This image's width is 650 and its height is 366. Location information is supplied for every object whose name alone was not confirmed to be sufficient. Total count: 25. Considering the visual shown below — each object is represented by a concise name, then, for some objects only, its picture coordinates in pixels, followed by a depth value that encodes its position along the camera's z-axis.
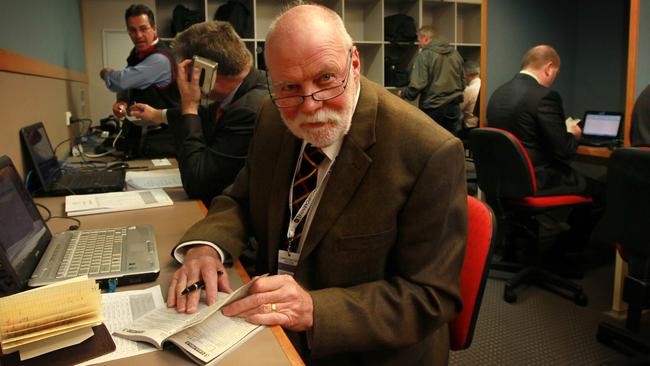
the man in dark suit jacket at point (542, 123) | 2.74
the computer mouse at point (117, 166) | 2.39
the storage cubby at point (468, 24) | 5.89
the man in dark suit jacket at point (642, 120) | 2.19
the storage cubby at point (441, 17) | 5.74
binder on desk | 0.74
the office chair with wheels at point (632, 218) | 1.73
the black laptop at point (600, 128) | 3.13
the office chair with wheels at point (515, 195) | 2.52
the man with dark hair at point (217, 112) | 1.77
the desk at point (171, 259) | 0.76
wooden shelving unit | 4.90
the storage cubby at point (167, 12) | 4.84
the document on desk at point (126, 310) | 0.78
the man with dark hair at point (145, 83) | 2.78
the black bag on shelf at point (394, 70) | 5.56
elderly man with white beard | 0.95
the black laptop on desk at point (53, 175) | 1.86
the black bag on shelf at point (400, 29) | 5.43
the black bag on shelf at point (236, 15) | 4.77
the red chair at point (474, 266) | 1.07
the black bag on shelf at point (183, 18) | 4.68
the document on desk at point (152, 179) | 2.00
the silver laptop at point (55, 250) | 1.01
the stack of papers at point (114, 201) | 1.61
